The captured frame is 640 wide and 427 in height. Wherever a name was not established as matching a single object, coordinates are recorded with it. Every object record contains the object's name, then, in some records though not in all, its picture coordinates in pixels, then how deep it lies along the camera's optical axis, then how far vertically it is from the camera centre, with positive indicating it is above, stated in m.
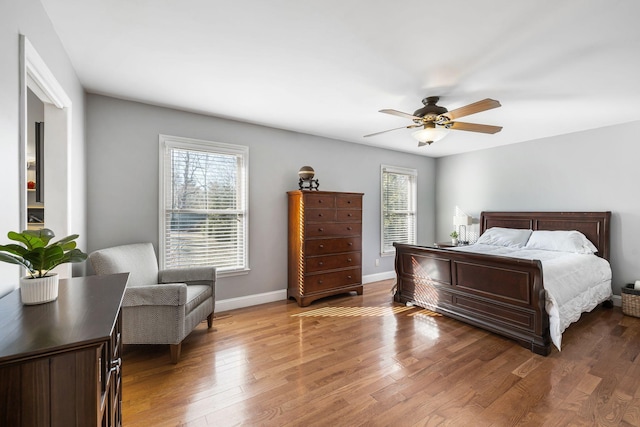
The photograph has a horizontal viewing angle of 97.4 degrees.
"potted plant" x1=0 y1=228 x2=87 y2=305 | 1.08 -0.19
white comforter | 2.58 -0.75
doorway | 2.10 +0.38
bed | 2.60 -0.78
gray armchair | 2.34 -0.81
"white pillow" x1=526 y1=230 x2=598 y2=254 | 3.76 -0.41
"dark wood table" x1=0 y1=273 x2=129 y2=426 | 0.72 -0.42
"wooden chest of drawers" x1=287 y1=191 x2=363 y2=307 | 3.77 -0.44
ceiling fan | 2.73 +0.91
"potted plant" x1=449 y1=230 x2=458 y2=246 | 5.16 -0.45
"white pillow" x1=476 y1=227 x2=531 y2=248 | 4.26 -0.38
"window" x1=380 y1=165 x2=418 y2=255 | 5.21 +0.14
